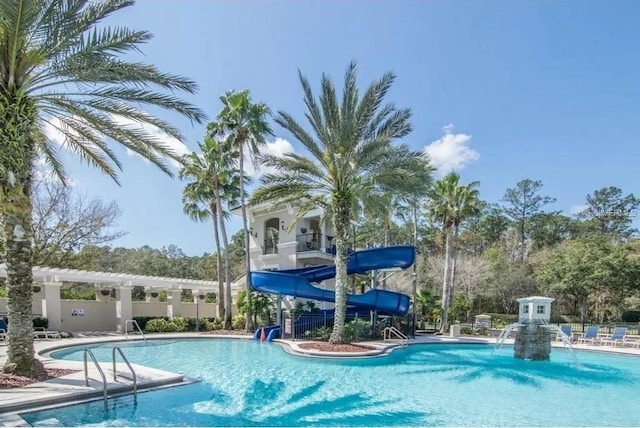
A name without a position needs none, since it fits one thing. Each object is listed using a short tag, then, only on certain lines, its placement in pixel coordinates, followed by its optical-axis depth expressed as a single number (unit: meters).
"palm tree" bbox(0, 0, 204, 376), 8.57
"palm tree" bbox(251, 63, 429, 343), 16.56
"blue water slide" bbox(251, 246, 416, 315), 20.56
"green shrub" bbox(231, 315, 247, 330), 26.23
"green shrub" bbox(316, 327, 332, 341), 19.73
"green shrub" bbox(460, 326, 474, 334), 26.13
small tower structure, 16.36
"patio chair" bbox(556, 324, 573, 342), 20.98
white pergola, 21.73
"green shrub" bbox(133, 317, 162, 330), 25.45
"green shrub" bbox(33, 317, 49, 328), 21.64
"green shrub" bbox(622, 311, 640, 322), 34.47
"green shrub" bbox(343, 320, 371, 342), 19.51
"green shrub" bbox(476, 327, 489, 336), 25.98
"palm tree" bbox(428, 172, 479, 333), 25.44
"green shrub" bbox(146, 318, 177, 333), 25.08
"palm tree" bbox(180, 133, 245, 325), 25.27
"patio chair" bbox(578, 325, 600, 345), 21.53
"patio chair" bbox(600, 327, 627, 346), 20.55
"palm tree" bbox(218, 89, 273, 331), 23.83
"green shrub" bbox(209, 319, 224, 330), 26.33
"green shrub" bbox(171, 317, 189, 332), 25.66
